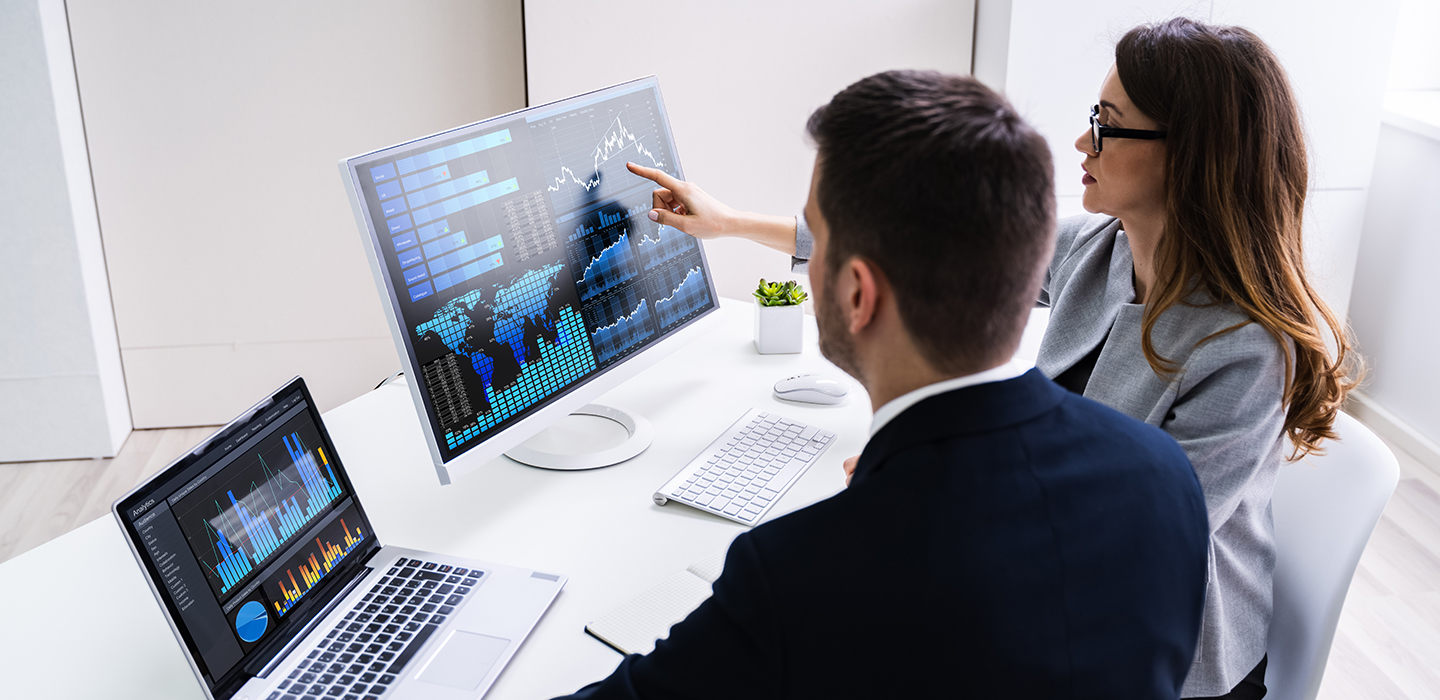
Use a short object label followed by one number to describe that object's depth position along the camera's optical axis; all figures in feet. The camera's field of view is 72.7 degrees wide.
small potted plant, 5.61
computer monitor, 3.72
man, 2.19
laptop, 2.89
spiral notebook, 3.27
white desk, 3.14
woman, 3.72
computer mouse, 5.08
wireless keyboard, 4.08
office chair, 3.62
